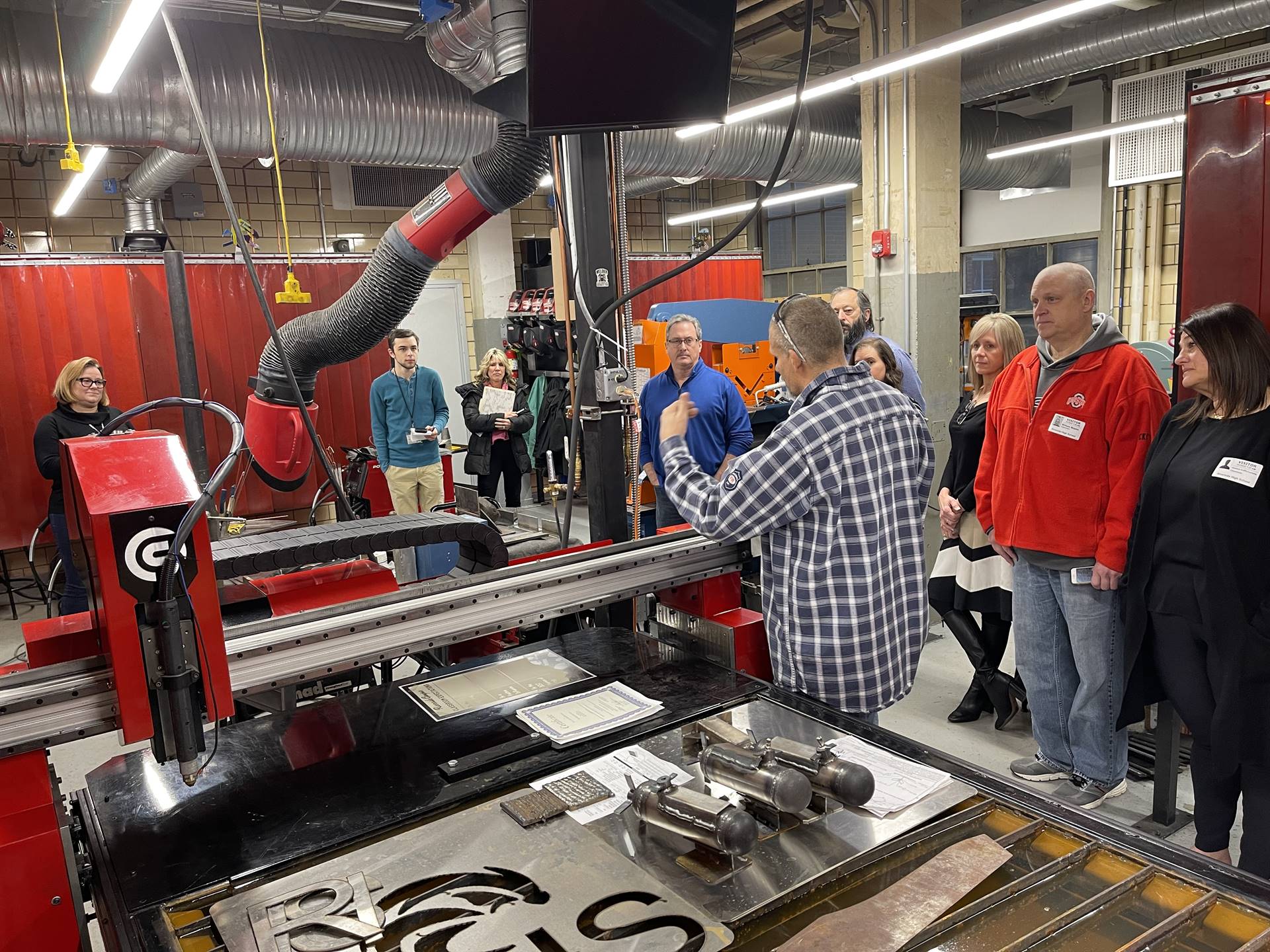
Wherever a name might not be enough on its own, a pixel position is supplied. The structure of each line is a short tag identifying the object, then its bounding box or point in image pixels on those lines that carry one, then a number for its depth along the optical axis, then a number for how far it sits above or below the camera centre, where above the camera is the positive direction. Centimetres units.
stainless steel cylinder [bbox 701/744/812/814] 122 -63
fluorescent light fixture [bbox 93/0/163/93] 279 +105
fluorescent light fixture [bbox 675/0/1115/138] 367 +118
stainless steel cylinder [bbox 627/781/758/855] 114 -65
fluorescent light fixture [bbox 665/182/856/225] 798 +114
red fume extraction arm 220 +11
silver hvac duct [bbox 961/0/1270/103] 532 +164
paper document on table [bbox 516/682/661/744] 158 -70
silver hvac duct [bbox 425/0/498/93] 334 +107
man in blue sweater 390 -39
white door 949 -2
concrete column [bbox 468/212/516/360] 1007 +60
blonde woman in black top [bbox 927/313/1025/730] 329 -95
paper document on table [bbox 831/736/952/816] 130 -70
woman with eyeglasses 459 -35
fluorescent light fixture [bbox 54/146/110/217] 573 +131
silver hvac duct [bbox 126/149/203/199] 679 +140
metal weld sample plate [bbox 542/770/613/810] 135 -70
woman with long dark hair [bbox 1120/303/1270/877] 208 -67
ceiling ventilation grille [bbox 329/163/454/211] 892 +151
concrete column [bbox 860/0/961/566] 524 +65
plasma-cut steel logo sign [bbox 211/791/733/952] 106 -70
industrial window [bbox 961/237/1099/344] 958 +40
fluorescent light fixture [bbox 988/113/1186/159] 593 +121
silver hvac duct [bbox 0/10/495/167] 430 +128
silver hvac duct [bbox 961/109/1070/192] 847 +137
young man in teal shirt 531 -52
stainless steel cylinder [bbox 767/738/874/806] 124 -64
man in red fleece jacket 247 -57
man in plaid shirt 175 -38
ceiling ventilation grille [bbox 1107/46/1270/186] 589 +108
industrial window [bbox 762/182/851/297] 1198 +92
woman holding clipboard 620 -64
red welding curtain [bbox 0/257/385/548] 573 +5
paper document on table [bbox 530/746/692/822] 138 -70
